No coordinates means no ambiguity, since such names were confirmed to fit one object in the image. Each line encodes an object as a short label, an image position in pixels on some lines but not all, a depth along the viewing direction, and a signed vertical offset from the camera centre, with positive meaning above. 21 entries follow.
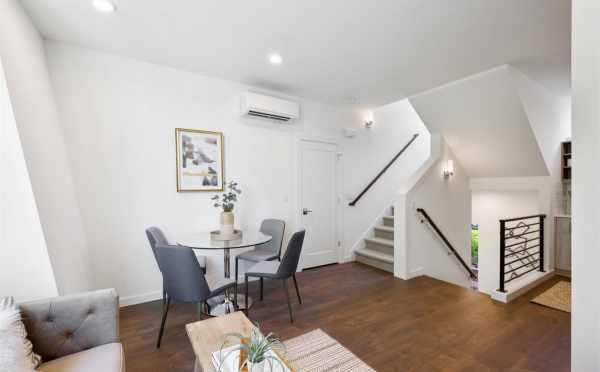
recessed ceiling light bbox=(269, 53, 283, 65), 2.82 +1.34
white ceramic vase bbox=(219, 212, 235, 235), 2.78 -0.44
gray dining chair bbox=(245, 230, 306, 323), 2.52 -0.85
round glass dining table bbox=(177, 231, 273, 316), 2.45 -0.60
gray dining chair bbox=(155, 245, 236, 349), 2.01 -0.73
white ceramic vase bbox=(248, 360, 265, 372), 1.07 -0.75
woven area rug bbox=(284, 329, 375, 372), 1.92 -1.36
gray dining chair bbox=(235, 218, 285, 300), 3.16 -0.86
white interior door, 4.14 -0.35
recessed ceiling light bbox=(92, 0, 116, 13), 2.02 +1.38
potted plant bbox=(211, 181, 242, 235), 2.78 -0.38
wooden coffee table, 1.31 -0.88
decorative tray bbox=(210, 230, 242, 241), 2.62 -0.56
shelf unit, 4.07 +0.26
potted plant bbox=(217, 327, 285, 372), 1.07 -0.72
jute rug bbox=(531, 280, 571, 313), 2.86 -1.40
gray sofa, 1.36 -0.82
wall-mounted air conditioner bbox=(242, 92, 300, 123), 3.39 +0.99
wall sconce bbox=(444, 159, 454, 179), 4.43 +0.16
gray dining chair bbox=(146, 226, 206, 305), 2.54 -0.55
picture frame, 3.14 +0.27
